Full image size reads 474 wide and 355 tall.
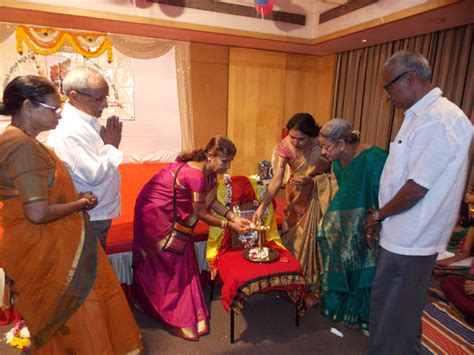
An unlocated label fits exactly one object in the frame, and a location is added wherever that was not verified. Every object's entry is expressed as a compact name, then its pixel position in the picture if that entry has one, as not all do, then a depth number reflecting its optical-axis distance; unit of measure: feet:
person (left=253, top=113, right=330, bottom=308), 7.95
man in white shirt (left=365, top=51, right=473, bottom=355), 4.56
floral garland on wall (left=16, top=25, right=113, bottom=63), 14.02
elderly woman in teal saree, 6.64
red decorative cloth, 6.47
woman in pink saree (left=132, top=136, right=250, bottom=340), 6.75
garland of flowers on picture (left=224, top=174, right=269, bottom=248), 8.03
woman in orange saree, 4.07
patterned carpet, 6.72
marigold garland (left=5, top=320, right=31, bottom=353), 6.15
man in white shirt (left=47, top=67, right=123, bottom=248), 5.21
